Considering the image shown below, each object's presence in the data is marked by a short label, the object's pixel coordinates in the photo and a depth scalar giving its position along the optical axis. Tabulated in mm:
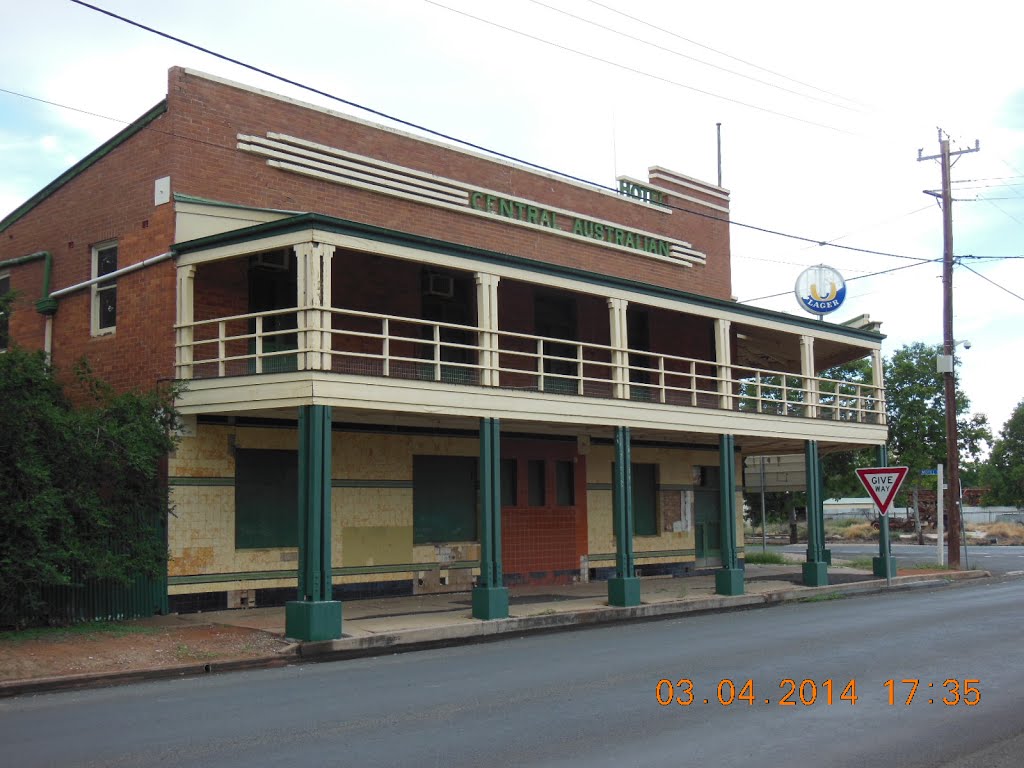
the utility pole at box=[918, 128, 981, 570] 29797
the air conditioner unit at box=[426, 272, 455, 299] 21453
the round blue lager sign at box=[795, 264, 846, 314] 29844
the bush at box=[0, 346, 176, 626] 14359
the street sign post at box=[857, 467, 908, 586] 21953
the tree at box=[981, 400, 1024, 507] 81894
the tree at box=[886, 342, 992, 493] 54250
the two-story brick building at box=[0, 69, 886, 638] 17109
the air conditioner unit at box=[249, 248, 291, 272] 19016
